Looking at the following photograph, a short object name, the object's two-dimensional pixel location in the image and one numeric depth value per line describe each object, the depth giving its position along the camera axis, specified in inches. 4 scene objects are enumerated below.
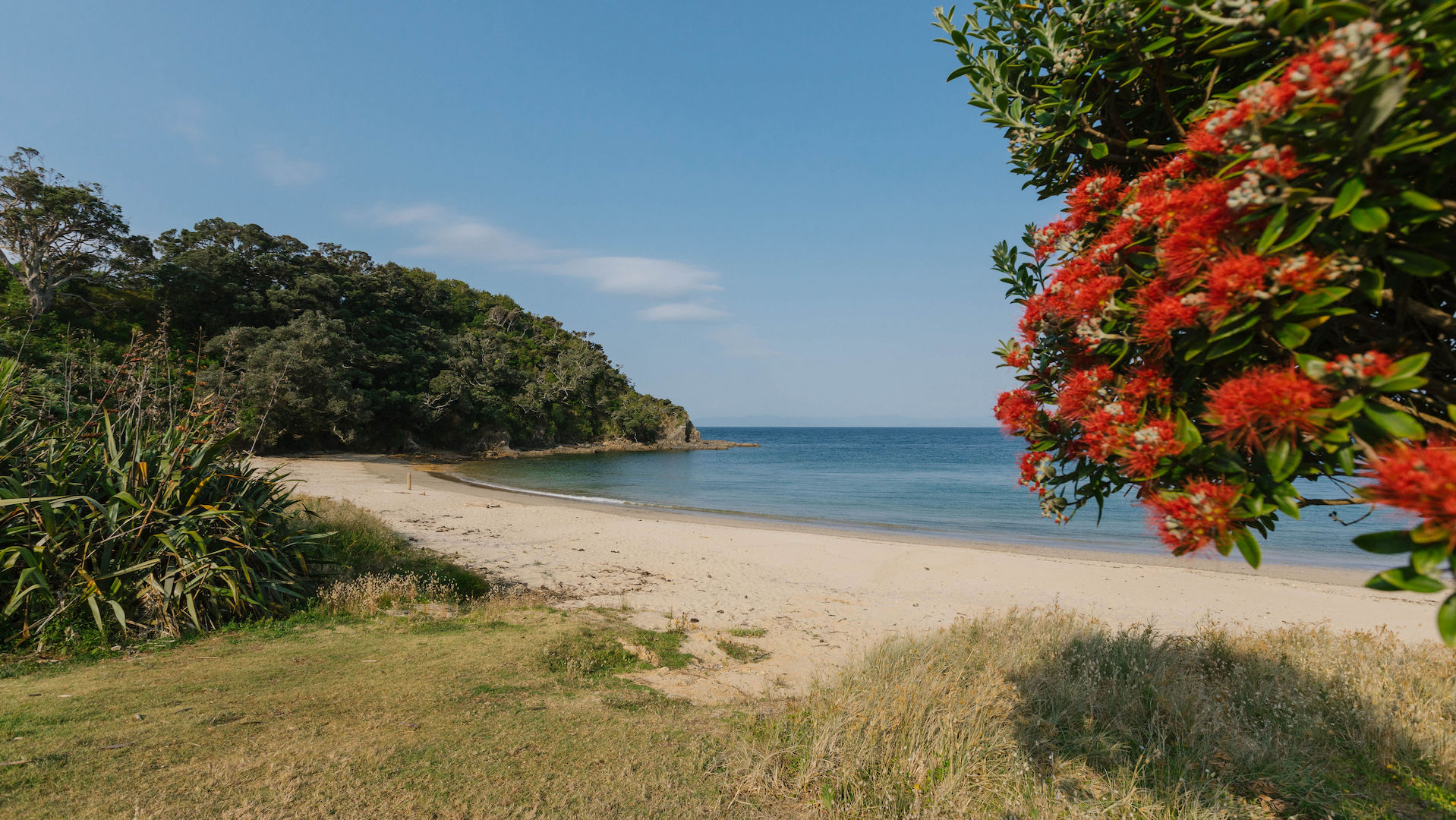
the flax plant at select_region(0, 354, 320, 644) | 222.2
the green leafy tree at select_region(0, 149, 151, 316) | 1378.0
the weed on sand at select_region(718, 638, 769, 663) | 284.8
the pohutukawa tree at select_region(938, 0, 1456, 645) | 52.6
